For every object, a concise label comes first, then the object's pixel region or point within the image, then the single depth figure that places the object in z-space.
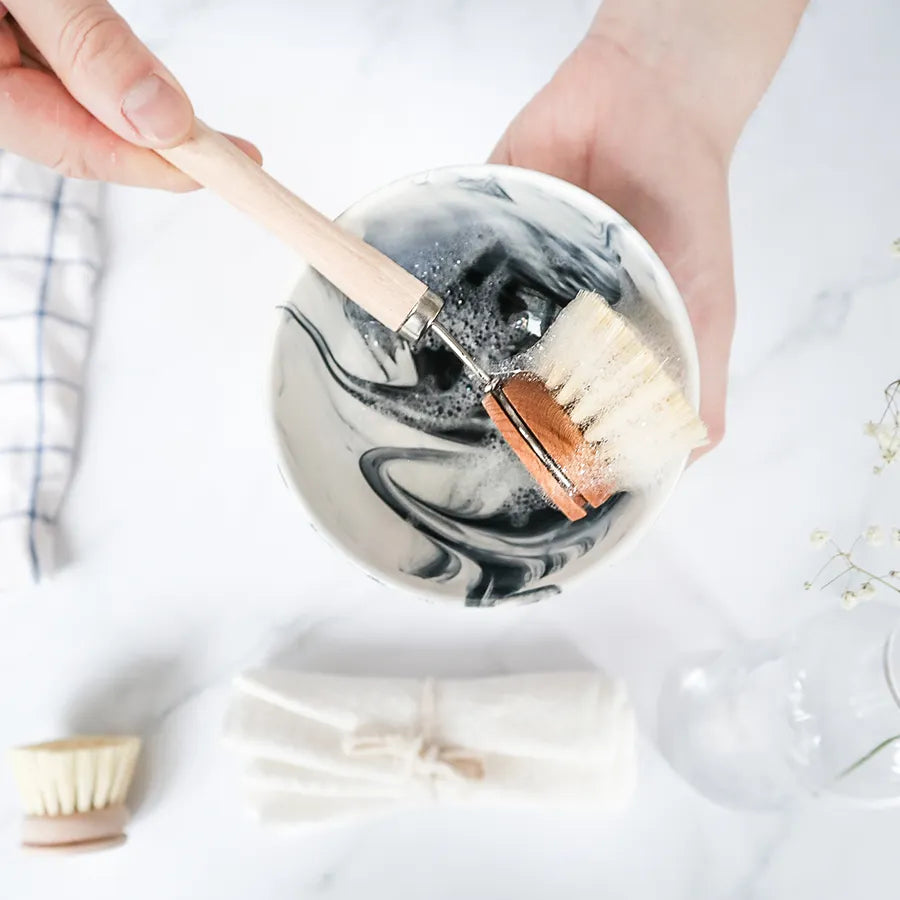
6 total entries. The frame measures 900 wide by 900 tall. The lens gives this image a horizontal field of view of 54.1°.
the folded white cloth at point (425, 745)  0.56
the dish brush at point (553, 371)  0.37
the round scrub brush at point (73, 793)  0.55
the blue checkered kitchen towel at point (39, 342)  0.59
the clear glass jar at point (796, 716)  0.46
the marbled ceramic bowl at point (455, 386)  0.42
